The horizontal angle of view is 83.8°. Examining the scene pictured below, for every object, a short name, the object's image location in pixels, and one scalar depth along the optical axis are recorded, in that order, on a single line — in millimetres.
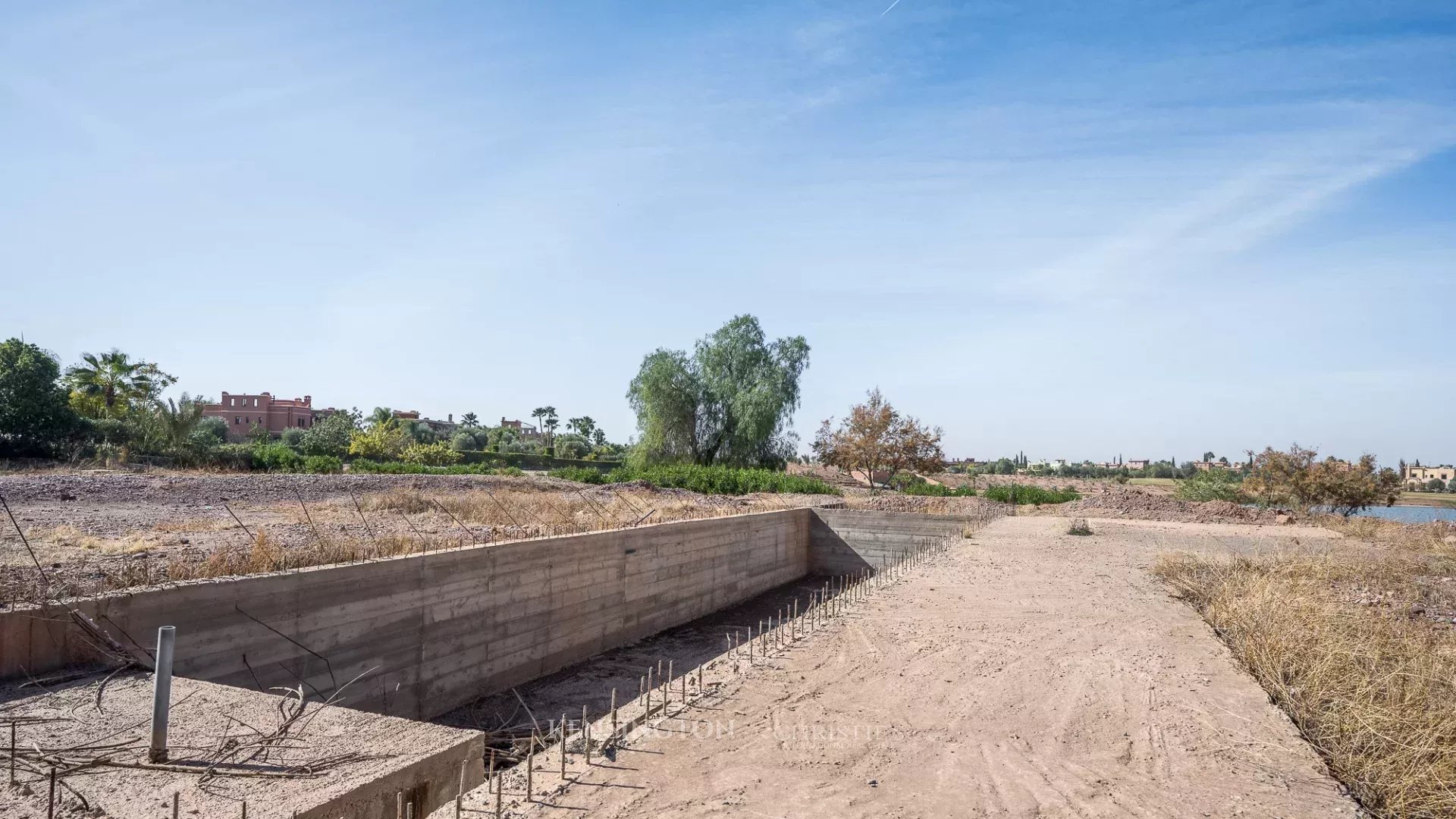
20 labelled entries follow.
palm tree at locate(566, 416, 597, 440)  80750
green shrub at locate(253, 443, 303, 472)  27219
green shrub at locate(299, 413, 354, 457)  39406
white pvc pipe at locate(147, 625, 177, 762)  4738
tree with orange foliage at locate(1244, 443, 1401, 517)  29328
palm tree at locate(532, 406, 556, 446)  81062
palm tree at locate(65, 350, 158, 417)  33500
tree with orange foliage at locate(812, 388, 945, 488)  38719
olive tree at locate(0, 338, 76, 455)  27891
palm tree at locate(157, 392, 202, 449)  28922
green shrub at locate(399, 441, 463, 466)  37750
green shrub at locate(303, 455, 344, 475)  27531
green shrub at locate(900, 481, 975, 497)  35438
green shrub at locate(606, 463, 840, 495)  31797
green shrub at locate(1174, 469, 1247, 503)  34625
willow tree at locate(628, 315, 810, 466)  37469
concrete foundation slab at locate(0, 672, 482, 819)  4402
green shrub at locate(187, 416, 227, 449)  30141
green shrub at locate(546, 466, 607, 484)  31938
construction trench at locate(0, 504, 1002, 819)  4750
